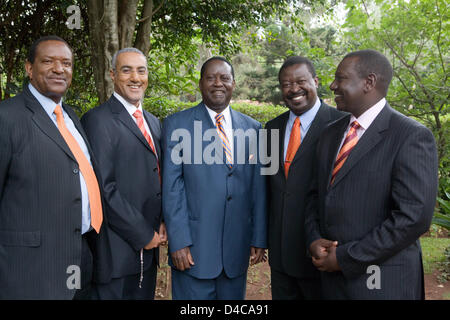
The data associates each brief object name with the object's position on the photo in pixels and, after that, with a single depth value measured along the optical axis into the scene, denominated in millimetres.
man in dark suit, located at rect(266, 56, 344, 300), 2959
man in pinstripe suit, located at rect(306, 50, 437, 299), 2107
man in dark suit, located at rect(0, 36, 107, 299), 2373
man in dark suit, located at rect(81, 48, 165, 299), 2857
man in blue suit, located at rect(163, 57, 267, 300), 2969
